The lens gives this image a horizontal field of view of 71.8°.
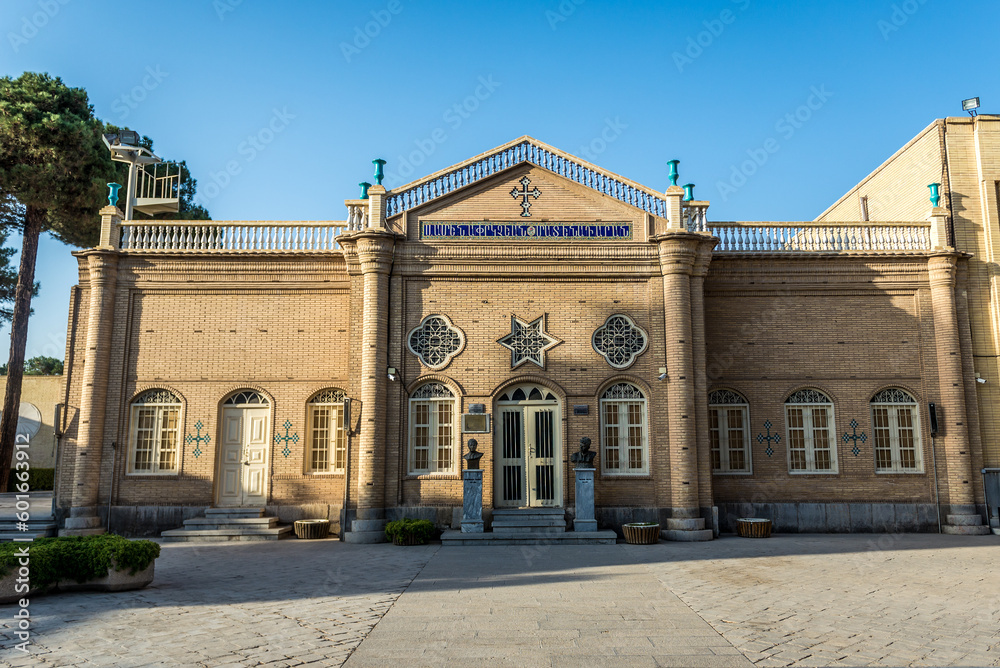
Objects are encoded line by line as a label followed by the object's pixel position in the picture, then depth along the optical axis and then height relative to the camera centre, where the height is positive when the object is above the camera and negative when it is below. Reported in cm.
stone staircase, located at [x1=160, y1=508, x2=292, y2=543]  1480 -169
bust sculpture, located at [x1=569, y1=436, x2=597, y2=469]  1455 -14
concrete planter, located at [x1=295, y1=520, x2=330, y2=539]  1503 -169
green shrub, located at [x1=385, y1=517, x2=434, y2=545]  1388 -162
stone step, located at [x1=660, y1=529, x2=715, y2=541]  1434 -173
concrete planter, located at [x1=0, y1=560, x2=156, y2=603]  888 -173
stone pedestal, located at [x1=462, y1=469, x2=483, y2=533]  1440 -95
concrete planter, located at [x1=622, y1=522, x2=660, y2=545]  1393 -166
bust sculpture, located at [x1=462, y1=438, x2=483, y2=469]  1459 -14
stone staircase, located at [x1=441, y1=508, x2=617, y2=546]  1398 -170
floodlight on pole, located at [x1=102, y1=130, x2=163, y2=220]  1789 +769
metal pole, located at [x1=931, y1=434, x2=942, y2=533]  1568 -105
